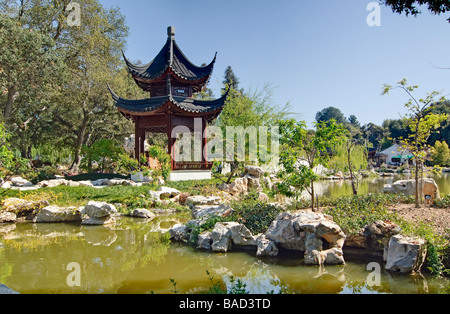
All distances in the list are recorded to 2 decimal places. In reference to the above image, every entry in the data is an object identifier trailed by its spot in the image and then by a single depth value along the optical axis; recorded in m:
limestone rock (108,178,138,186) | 12.13
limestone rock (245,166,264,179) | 12.61
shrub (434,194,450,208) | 6.41
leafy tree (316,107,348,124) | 88.56
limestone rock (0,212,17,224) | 8.00
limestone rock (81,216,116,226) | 7.88
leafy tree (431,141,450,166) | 32.12
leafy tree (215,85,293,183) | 12.87
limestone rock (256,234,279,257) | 5.15
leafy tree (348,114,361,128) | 87.62
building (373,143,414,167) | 43.41
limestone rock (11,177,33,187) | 12.11
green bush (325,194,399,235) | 5.12
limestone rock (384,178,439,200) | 7.32
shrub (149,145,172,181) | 11.98
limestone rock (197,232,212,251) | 5.60
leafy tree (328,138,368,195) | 20.72
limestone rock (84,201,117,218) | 7.87
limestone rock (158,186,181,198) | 10.34
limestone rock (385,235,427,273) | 4.11
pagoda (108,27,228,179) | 13.80
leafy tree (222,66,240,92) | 40.88
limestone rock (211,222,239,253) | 5.43
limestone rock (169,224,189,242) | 6.25
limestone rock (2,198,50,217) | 8.25
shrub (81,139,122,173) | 14.71
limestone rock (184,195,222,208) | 9.70
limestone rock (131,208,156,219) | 8.85
